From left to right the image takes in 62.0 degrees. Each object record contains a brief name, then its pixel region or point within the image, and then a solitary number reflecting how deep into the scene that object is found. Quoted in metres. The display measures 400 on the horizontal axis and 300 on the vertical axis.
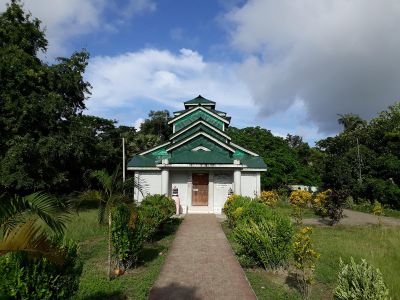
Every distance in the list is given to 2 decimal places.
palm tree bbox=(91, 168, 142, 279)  8.52
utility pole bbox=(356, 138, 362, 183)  31.78
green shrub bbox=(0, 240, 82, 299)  4.91
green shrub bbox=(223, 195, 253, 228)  13.08
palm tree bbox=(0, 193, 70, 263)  3.78
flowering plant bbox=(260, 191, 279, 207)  20.03
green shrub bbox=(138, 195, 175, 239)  10.88
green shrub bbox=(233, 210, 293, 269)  8.66
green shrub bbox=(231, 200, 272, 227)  11.30
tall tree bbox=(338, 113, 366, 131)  52.31
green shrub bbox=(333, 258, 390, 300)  5.17
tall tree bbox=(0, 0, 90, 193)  19.50
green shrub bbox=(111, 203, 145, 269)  8.66
